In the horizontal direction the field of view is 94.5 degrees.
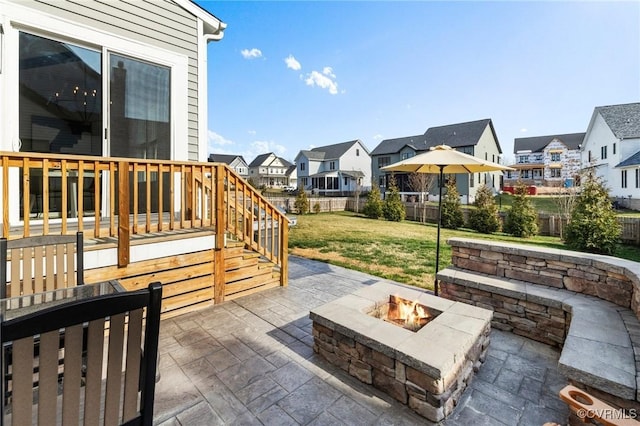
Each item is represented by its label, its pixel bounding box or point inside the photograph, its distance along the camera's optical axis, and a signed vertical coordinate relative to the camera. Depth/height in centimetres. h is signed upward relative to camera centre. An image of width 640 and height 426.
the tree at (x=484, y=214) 1330 -26
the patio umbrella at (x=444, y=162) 443 +71
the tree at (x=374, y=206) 1833 +15
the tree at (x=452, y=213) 1492 -22
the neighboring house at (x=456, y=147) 2616 +601
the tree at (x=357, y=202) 2239 +48
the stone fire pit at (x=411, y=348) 226 -118
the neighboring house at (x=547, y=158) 3653 +648
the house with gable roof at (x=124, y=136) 355 +113
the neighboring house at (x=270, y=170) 5366 +715
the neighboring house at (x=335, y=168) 3662 +530
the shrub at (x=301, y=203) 1984 +34
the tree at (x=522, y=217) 1214 -34
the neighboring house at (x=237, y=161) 5078 +818
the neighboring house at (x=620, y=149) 1931 +449
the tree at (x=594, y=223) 833 -40
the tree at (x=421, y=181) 2339 +225
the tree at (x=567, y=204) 1152 +21
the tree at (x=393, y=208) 1742 +2
